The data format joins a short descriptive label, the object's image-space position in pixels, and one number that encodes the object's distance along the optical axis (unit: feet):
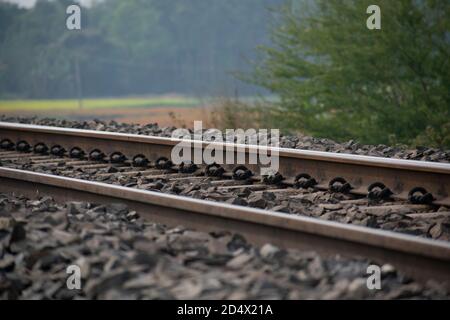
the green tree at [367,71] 102.42
